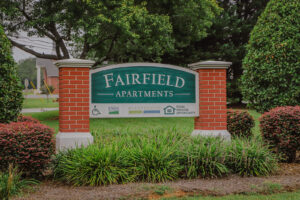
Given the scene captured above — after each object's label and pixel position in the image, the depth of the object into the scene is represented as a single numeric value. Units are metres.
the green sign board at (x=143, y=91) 7.22
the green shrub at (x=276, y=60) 8.49
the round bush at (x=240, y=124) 8.77
